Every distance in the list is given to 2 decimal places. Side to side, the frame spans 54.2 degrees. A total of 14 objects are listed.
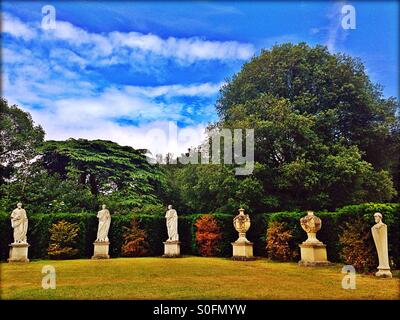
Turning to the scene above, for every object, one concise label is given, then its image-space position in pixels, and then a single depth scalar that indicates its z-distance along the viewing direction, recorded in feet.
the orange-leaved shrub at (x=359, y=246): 34.55
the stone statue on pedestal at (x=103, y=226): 53.78
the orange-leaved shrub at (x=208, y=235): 55.36
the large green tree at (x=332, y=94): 68.08
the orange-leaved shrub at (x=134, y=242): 55.83
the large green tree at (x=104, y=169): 80.23
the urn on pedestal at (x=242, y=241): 51.06
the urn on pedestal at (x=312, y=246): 41.98
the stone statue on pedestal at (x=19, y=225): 48.60
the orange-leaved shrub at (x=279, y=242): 46.93
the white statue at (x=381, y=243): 32.09
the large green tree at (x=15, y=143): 76.28
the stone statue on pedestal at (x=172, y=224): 55.26
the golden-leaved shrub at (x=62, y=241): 51.96
